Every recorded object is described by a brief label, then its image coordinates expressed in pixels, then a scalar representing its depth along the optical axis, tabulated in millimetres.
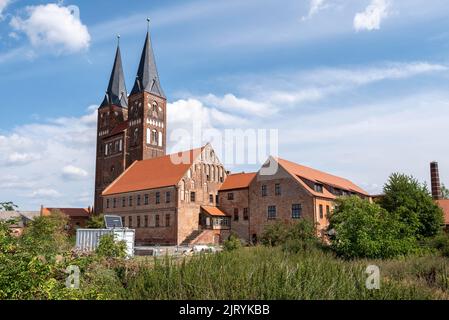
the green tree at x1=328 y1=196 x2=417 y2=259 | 19109
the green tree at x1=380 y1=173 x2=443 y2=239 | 36938
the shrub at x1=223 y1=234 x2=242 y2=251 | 21078
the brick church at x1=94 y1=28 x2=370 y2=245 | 44000
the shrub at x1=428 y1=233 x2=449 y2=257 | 22203
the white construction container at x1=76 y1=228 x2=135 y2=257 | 22641
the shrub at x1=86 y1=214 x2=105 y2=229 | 50500
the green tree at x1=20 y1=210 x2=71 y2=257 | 8594
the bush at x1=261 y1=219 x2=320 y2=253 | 27016
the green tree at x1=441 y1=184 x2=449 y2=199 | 77156
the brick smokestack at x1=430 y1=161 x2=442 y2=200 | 56188
